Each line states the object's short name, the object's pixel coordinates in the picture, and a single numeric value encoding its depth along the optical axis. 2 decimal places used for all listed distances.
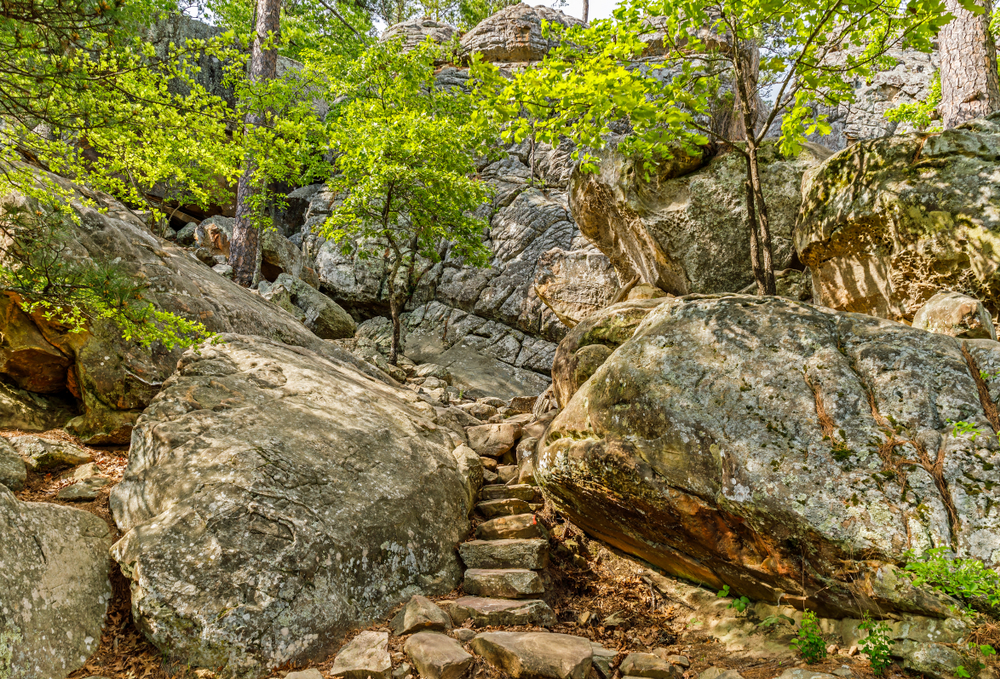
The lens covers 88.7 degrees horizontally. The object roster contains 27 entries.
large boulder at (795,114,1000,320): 6.01
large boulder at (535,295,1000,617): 4.08
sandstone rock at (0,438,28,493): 5.08
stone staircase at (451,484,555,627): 4.75
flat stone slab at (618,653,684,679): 4.11
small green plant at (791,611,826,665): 3.99
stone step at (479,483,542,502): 6.94
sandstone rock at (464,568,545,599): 5.18
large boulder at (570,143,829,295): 9.01
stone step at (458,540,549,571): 5.54
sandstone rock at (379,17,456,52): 28.03
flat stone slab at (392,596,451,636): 4.41
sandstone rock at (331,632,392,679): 3.87
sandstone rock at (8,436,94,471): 5.67
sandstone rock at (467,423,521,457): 8.25
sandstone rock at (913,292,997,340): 5.39
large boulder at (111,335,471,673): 4.00
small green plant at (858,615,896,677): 3.69
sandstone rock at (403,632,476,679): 3.87
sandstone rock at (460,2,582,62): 26.55
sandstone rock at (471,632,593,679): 3.89
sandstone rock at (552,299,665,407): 7.07
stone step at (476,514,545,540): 6.00
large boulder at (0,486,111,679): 3.53
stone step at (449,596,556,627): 4.67
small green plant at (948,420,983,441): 3.94
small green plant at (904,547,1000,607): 3.39
